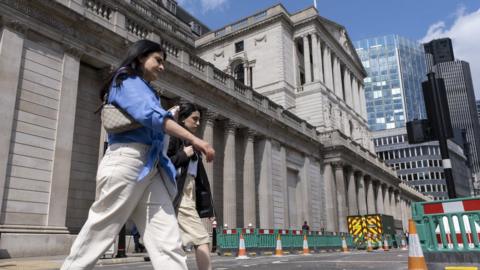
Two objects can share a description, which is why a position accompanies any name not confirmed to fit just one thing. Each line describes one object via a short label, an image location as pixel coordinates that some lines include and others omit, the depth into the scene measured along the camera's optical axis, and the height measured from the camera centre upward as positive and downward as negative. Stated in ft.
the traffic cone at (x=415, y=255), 18.47 -0.82
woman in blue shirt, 8.75 +1.20
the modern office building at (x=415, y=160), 337.31 +62.86
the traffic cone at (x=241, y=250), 44.34 -1.12
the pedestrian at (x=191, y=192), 14.24 +1.72
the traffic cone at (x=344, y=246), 72.30 -1.43
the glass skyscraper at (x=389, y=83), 473.67 +176.81
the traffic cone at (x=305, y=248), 59.21 -1.35
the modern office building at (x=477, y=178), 467.93 +74.67
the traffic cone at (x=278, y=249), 53.60 -1.29
